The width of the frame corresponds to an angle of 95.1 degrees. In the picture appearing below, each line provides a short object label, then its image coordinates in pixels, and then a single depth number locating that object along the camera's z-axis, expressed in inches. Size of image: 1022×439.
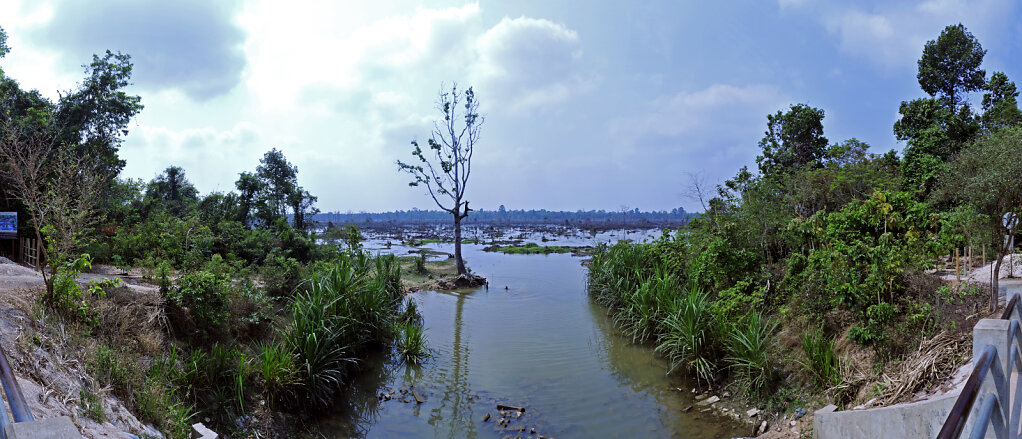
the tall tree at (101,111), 564.7
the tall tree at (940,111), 531.8
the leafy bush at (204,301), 251.4
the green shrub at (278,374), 224.8
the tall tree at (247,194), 655.8
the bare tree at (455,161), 748.6
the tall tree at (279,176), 785.0
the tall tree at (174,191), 733.5
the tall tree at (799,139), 633.6
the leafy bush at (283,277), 367.6
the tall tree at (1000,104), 496.7
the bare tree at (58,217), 199.5
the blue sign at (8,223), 325.1
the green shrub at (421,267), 727.7
